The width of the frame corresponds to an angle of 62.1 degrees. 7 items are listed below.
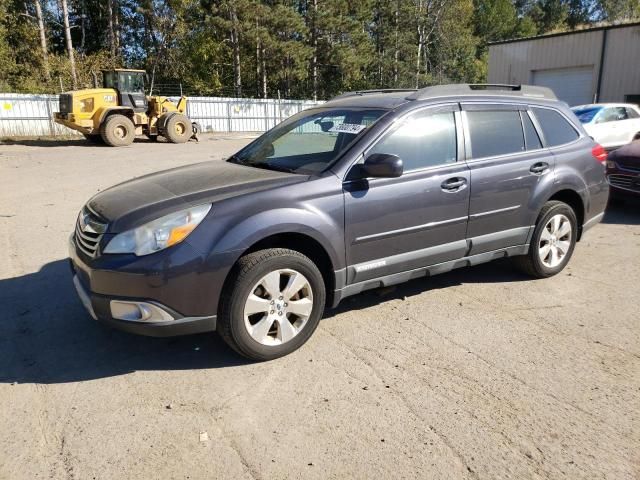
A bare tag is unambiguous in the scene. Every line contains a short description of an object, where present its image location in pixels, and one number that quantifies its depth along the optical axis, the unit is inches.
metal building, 927.7
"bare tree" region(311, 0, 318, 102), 1507.1
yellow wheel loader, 738.2
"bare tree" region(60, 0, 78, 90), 1204.8
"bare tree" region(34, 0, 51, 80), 1204.1
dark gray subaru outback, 125.8
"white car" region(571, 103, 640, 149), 468.8
